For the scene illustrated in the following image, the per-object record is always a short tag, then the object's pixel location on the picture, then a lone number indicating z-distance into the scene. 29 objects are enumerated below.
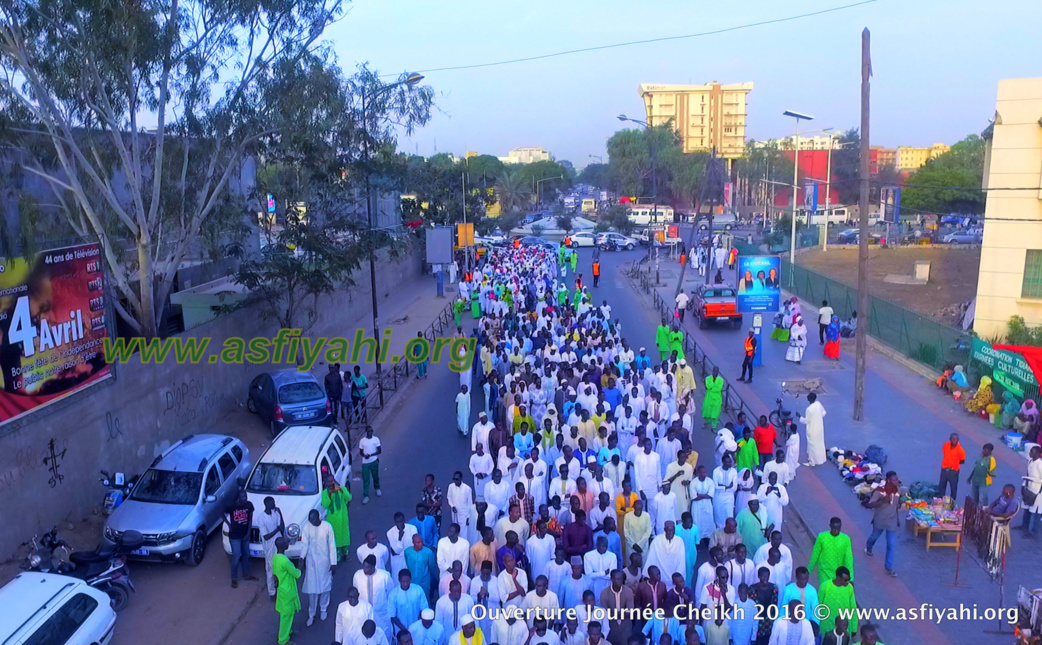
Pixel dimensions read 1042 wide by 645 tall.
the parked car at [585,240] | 58.59
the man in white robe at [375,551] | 7.43
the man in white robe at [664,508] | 8.84
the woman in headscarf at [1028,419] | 13.01
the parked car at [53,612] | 6.64
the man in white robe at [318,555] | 8.12
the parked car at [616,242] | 56.72
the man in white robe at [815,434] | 12.22
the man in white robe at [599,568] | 7.48
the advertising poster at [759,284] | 19.80
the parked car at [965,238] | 51.04
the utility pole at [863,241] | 14.77
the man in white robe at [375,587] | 7.02
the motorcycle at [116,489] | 10.57
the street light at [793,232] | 32.06
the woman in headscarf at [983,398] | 14.85
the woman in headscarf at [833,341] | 20.03
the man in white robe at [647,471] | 9.82
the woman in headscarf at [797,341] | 19.69
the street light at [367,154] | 17.63
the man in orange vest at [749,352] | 17.83
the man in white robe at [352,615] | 6.57
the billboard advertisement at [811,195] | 40.55
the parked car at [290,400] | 14.65
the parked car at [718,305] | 24.50
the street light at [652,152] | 76.14
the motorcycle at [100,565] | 8.44
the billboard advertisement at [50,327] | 9.84
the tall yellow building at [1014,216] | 19.77
